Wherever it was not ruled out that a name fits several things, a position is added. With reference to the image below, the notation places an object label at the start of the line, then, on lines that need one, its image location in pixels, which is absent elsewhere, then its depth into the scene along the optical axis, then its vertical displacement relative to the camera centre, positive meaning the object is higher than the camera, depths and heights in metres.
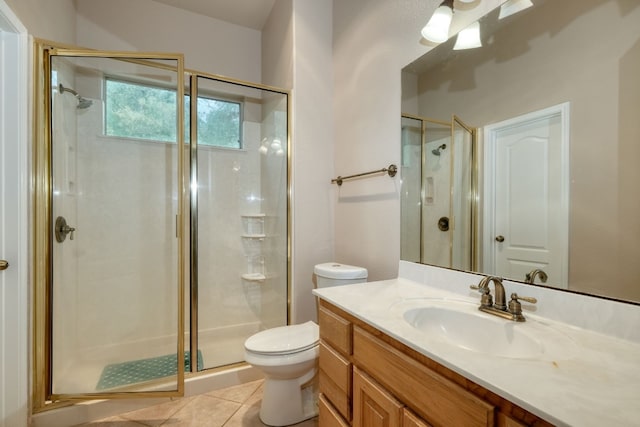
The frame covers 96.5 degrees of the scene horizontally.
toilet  1.48 -0.79
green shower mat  1.77 -1.04
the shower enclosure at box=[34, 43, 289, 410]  1.66 -0.07
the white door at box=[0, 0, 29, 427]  1.39 -0.07
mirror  0.80 +0.25
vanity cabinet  0.61 -0.48
